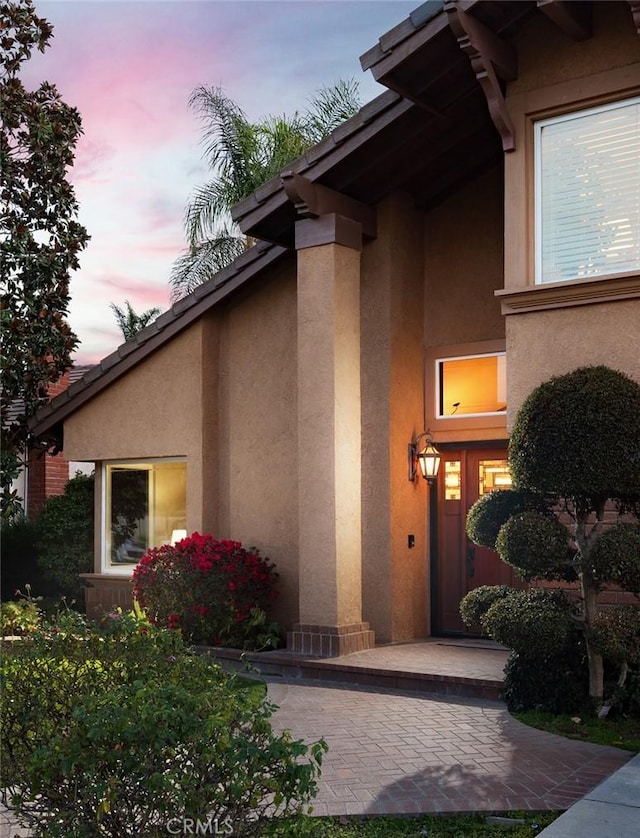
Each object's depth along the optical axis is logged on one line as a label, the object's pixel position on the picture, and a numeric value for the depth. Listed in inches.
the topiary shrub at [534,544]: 312.5
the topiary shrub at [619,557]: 296.8
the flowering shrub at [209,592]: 456.1
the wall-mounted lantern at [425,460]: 476.1
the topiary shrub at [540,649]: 311.4
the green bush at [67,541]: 606.5
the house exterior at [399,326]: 357.7
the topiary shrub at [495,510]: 335.0
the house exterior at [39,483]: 733.9
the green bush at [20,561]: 645.3
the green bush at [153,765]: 161.8
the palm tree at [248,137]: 954.7
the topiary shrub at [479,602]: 337.4
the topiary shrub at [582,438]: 303.0
